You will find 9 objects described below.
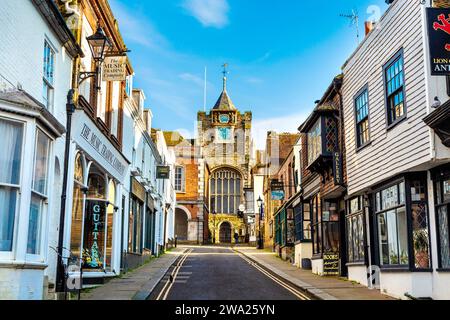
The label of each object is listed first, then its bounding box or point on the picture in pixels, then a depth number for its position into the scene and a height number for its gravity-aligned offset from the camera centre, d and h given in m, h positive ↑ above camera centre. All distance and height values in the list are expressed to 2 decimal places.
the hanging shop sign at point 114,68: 17.58 +5.58
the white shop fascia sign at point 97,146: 15.91 +3.36
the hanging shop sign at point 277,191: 32.81 +3.53
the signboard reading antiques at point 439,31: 12.76 +4.96
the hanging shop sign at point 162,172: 33.97 +4.70
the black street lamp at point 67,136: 13.01 +2.66
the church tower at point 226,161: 69.38 +11.40
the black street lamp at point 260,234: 48.19 +1.61
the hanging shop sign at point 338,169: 20.94 +3.05
